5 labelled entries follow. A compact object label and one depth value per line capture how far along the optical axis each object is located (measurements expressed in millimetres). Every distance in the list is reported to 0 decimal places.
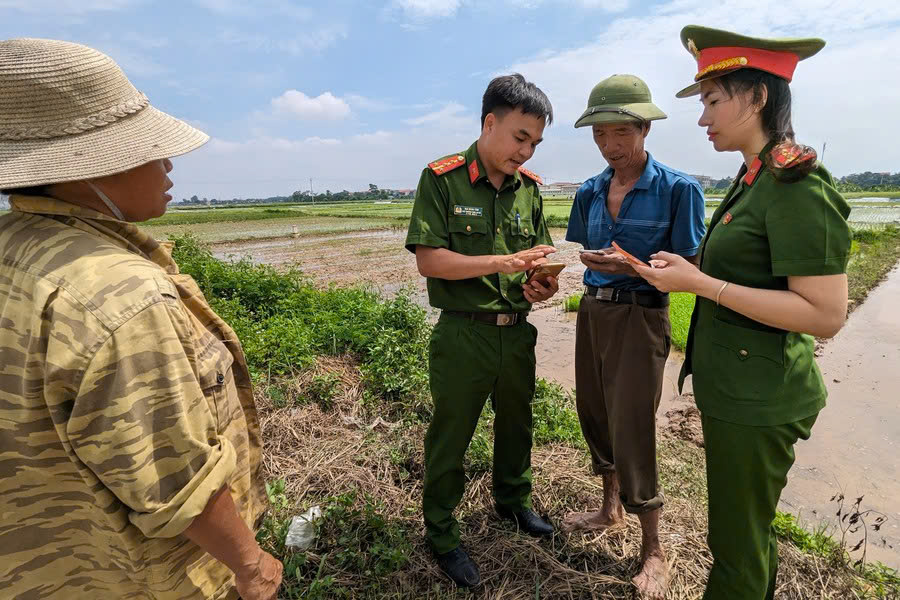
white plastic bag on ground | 2344
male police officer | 2158
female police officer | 1420
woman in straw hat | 884
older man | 2215
